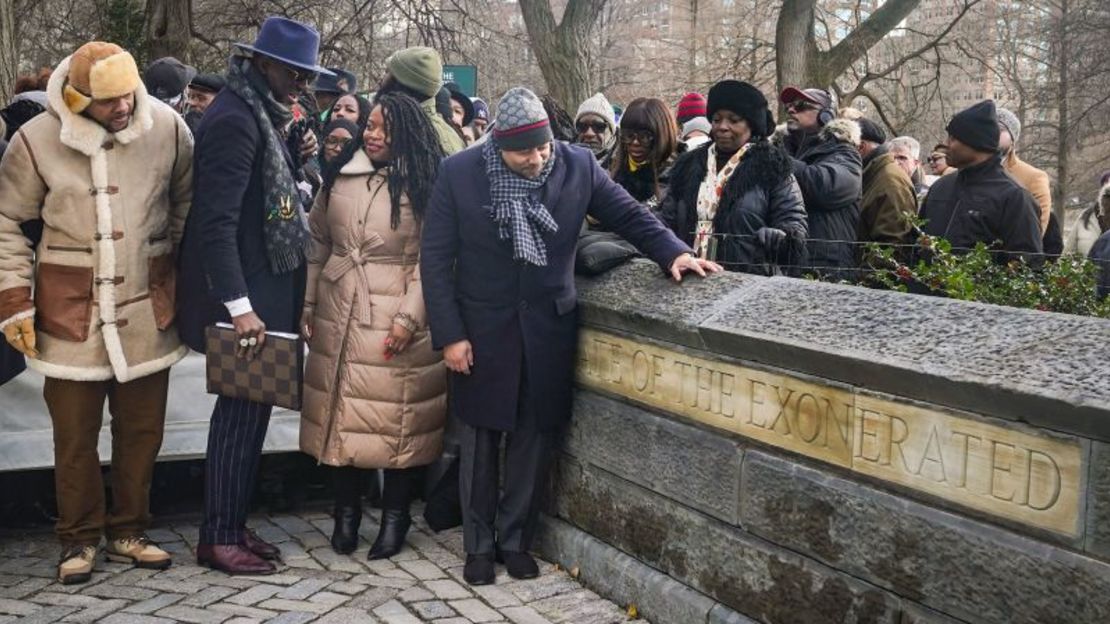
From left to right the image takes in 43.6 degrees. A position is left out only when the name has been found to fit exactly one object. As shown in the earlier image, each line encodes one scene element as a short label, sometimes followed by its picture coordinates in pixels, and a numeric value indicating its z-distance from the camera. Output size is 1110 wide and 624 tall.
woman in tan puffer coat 5.28
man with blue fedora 5.01
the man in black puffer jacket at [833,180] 5.97
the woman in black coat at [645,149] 6.02
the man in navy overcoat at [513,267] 4.91
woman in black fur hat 5.12
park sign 14.64
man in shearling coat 4.90
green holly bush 4.15
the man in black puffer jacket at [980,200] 5.79
